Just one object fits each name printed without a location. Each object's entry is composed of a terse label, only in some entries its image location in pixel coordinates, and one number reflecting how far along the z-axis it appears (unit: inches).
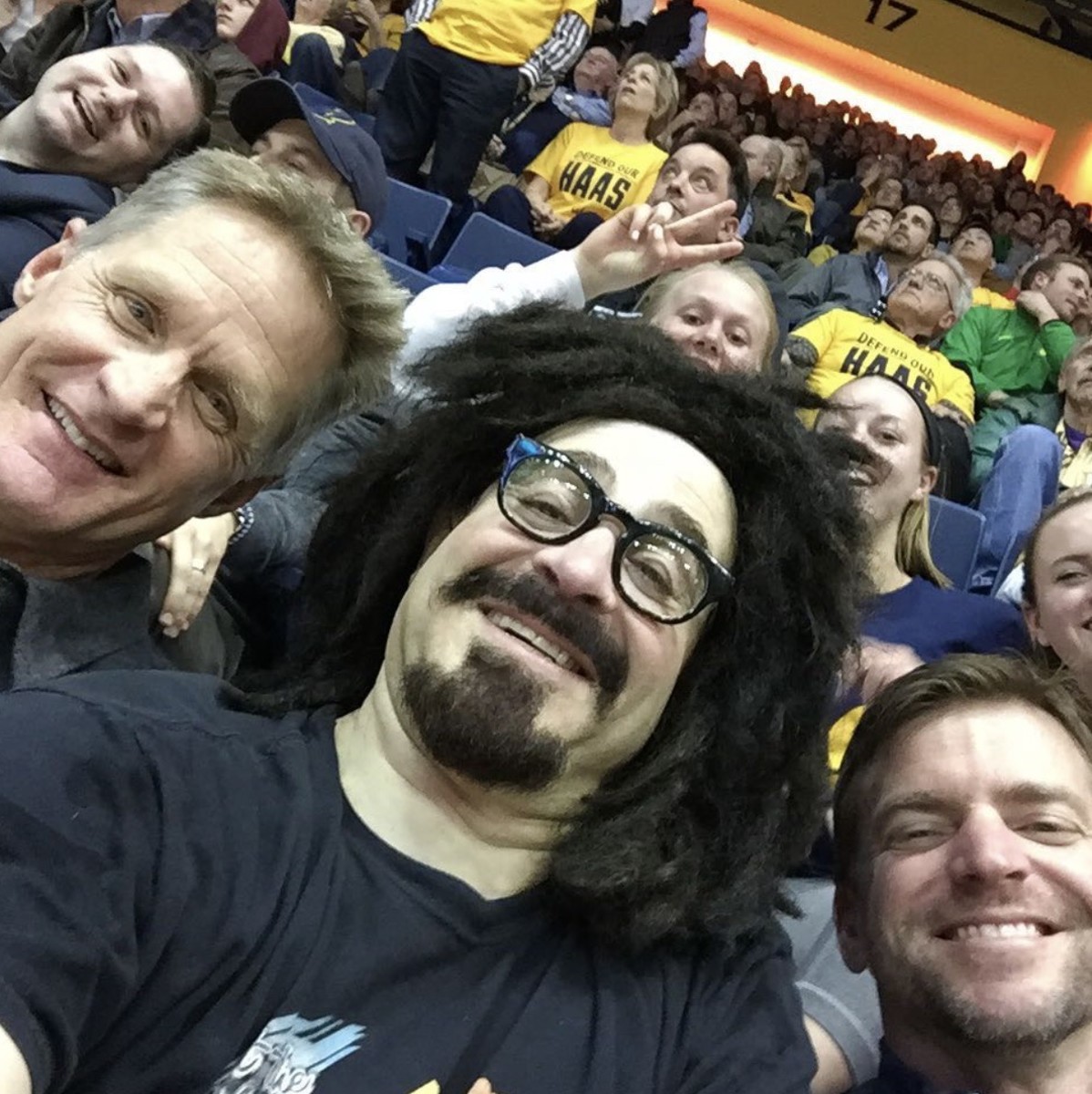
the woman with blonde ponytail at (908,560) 78.9
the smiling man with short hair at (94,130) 68.4
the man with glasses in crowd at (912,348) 124.9
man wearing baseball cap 85.8
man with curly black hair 29.6
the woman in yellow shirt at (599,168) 150.6
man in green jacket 160.6
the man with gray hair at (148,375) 39.9
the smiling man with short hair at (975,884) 42.1
